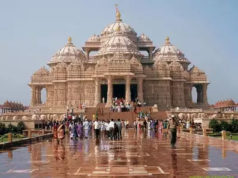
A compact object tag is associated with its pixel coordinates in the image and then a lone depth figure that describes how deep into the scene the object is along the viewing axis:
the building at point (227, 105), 87.38
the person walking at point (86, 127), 34.81
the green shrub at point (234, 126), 41.78
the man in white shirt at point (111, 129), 28.80
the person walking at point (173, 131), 22.55
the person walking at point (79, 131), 32.56
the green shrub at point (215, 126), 41.44
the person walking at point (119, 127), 30.53
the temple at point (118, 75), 72.12
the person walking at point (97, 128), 30.25
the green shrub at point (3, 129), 39.72
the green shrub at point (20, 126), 43.92
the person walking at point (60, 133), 27.22
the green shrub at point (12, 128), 41.53
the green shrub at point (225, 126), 41.25
